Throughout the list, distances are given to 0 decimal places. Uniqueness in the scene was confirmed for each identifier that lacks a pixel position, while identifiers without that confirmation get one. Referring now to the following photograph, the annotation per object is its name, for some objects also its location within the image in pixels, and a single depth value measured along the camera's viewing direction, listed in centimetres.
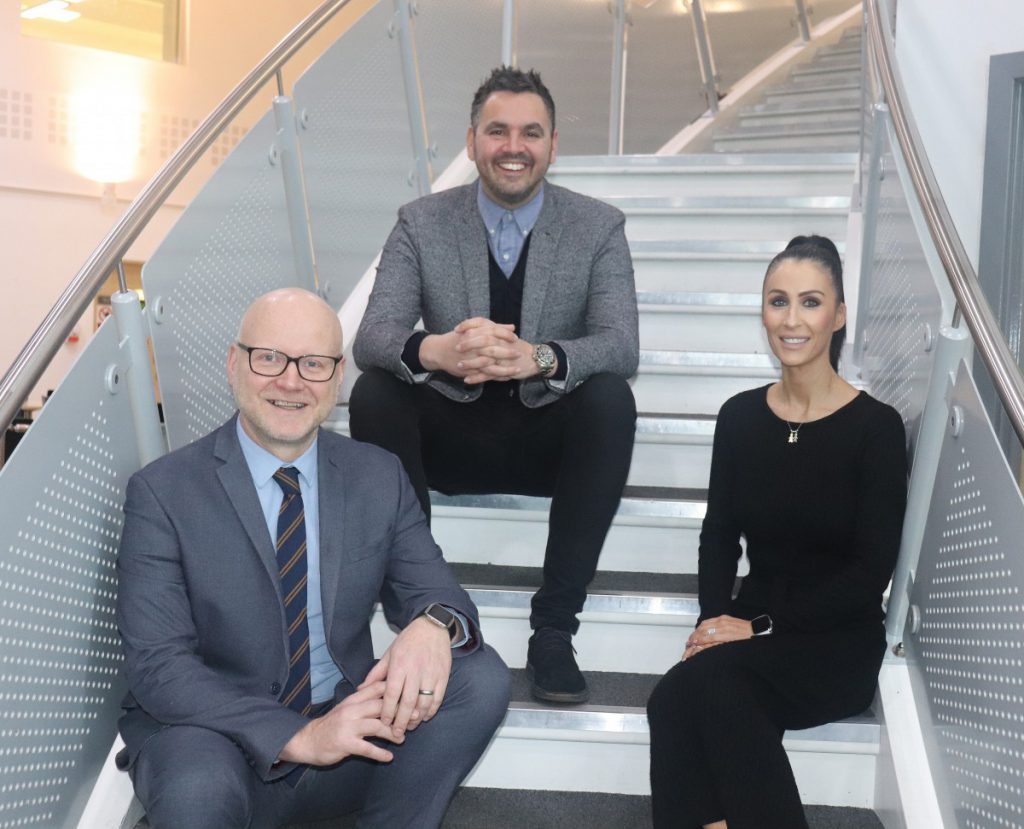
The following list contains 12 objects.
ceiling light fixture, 732
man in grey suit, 160
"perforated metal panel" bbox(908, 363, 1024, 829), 154
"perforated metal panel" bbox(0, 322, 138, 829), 161
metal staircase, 201
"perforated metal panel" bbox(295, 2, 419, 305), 310
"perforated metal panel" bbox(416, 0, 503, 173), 397
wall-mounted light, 745
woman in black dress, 173
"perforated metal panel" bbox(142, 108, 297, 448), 215
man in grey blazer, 216
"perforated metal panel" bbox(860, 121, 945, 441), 206
